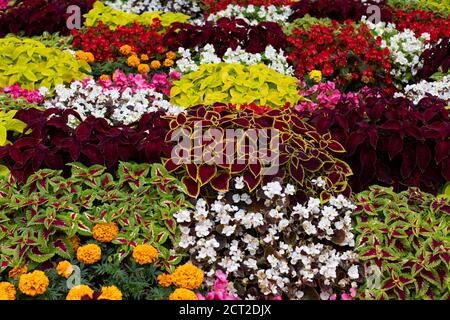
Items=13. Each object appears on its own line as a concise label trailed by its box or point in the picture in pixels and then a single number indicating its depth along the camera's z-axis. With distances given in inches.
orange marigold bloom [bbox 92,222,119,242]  110.0
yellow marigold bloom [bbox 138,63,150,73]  197.5
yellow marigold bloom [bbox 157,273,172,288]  104.7
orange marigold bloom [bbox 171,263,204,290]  103.8
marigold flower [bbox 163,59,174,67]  203.3
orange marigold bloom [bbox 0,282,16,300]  99.7
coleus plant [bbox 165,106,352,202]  120.2
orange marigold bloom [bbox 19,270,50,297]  98.5
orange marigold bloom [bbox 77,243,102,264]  105.3
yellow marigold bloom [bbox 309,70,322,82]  195.2
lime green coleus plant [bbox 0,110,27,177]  133.8
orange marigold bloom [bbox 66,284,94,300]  96.4
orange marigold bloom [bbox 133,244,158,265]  105.6
